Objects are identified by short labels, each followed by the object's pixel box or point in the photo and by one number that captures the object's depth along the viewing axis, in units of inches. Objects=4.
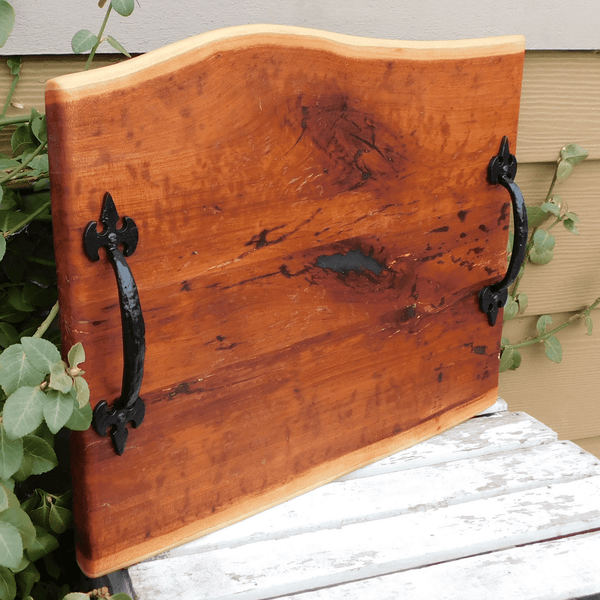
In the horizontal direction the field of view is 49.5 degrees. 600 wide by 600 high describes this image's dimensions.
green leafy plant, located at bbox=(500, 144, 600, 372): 55.1
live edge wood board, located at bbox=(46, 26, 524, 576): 28.0
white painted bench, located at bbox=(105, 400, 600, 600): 31.5
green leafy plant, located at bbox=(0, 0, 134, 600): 27.2
